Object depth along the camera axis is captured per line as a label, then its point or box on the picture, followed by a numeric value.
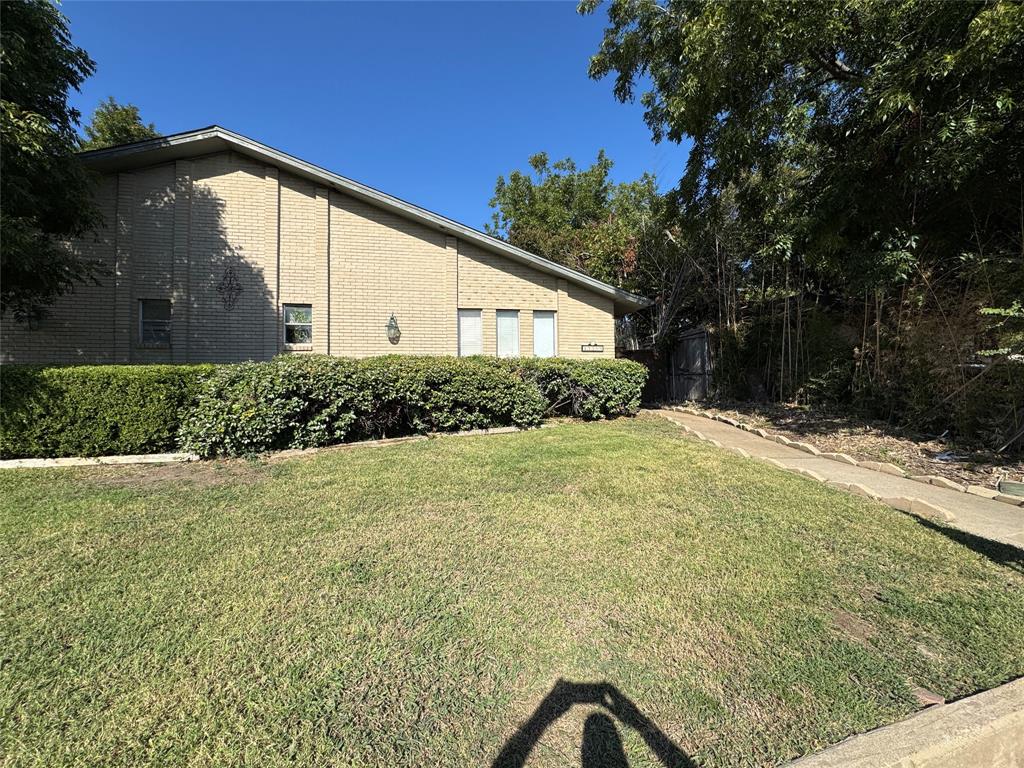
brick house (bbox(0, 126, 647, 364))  9.34
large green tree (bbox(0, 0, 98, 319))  5.68
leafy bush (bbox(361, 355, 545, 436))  7.23
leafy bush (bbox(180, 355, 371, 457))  6.07
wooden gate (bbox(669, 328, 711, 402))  14.22
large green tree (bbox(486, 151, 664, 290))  17.12
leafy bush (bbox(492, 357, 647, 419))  9.31
